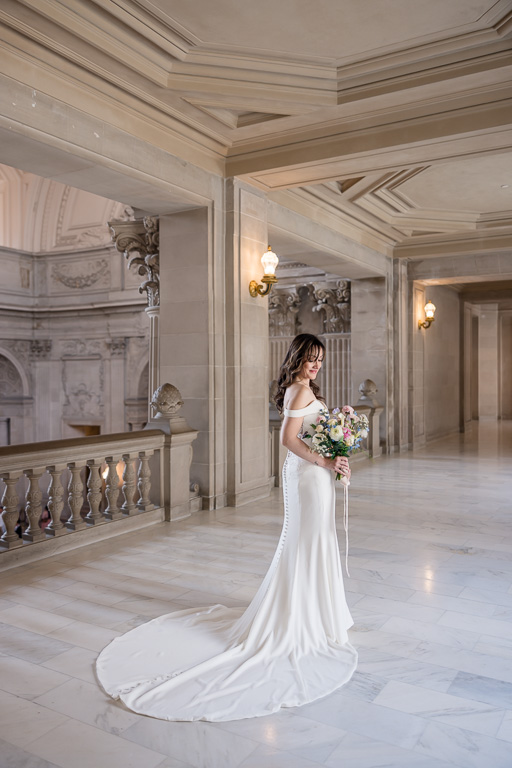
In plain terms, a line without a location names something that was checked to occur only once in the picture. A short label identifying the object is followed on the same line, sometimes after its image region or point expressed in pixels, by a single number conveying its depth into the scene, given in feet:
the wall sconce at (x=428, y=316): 43.80
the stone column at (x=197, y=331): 23.76
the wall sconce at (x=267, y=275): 24.71
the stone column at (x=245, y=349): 24.41
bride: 9.66
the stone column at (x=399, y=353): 42.14
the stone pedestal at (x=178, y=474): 21.80
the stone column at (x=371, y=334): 41.24
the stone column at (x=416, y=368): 43.73
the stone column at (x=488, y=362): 68.95
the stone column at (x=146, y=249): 26.81
